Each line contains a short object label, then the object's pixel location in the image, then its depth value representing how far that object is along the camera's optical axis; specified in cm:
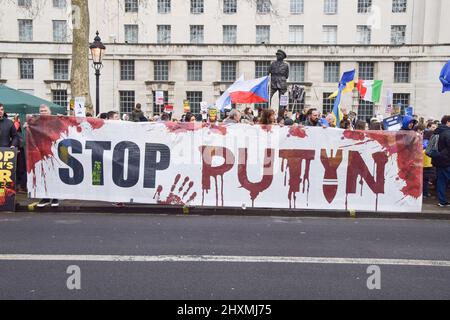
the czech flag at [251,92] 1474
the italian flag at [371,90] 1800
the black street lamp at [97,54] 1741
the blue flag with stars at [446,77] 1254
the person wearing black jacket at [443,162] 988
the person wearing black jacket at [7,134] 966
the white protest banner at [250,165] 911
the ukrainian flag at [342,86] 1472
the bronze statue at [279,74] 1620
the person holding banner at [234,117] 1123
